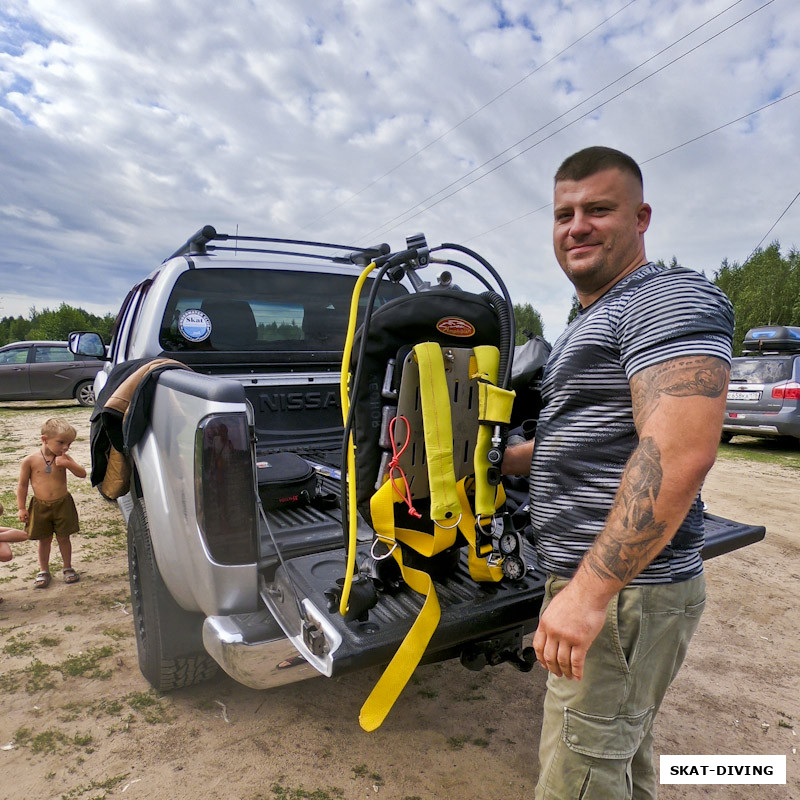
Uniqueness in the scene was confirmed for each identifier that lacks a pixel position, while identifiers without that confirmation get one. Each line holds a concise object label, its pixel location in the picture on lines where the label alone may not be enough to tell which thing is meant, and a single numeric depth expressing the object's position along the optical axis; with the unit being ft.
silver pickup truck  6.32
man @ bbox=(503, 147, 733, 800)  3.88
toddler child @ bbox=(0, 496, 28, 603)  10.64
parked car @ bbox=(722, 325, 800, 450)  28.43
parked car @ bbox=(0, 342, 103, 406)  43.21
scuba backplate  5.94
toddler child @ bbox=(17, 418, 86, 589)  12.64
